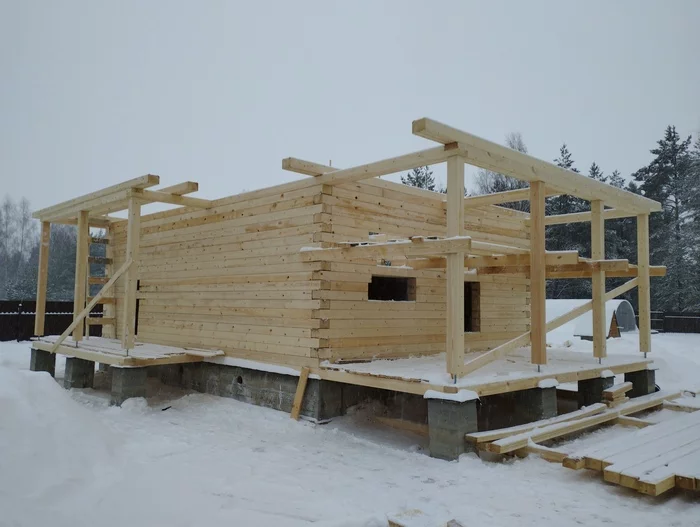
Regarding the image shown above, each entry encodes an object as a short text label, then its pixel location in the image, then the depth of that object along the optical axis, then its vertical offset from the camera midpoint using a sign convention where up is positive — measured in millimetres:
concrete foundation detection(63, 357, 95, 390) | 11594 -1767
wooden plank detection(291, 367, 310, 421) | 8703 -1579
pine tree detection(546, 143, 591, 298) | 31781 +3555
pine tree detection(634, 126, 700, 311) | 30088 +4787
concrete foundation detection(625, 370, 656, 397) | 10344 -1594
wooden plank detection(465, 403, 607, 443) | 6492 -1678
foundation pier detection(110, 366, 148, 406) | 9508 -1621
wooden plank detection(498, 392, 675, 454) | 6285 -1708
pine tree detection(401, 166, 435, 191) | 37262 +8275
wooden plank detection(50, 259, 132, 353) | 9859 -427
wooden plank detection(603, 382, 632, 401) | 8758 -1510
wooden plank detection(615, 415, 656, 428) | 7715 -1774
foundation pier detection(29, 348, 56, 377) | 12734 -1616
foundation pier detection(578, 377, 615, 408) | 9258 -1548
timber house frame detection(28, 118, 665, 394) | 7555 +494
